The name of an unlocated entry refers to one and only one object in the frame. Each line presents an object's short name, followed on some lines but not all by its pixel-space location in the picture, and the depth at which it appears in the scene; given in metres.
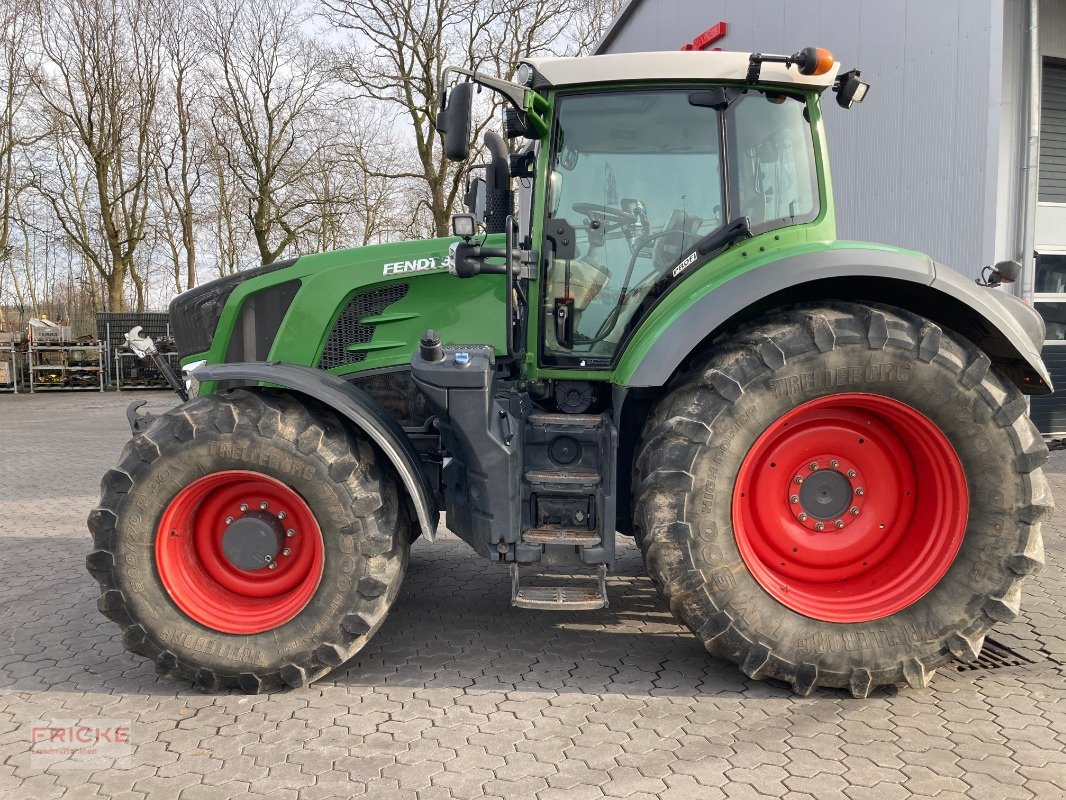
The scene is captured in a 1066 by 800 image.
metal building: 7.91
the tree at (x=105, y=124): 23.16
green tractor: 3.18
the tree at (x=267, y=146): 23.31
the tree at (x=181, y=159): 24.53
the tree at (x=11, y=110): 21.48
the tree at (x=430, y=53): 21.27
